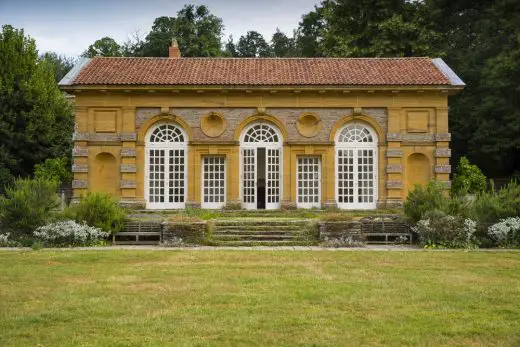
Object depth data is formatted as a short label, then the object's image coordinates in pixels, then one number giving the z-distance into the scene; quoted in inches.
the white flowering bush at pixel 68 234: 653.3
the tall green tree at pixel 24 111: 1299.2
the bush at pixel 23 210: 674.2
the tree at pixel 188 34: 1721.2
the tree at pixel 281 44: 2222.8
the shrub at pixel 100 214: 685.3
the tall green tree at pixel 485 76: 1158.3
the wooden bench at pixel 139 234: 700.7
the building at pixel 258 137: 957.2
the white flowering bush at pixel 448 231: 650.2
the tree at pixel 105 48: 1838.6
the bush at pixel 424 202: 697.6
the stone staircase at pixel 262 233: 685.3
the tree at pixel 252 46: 2410.2
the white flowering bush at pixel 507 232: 647.8
